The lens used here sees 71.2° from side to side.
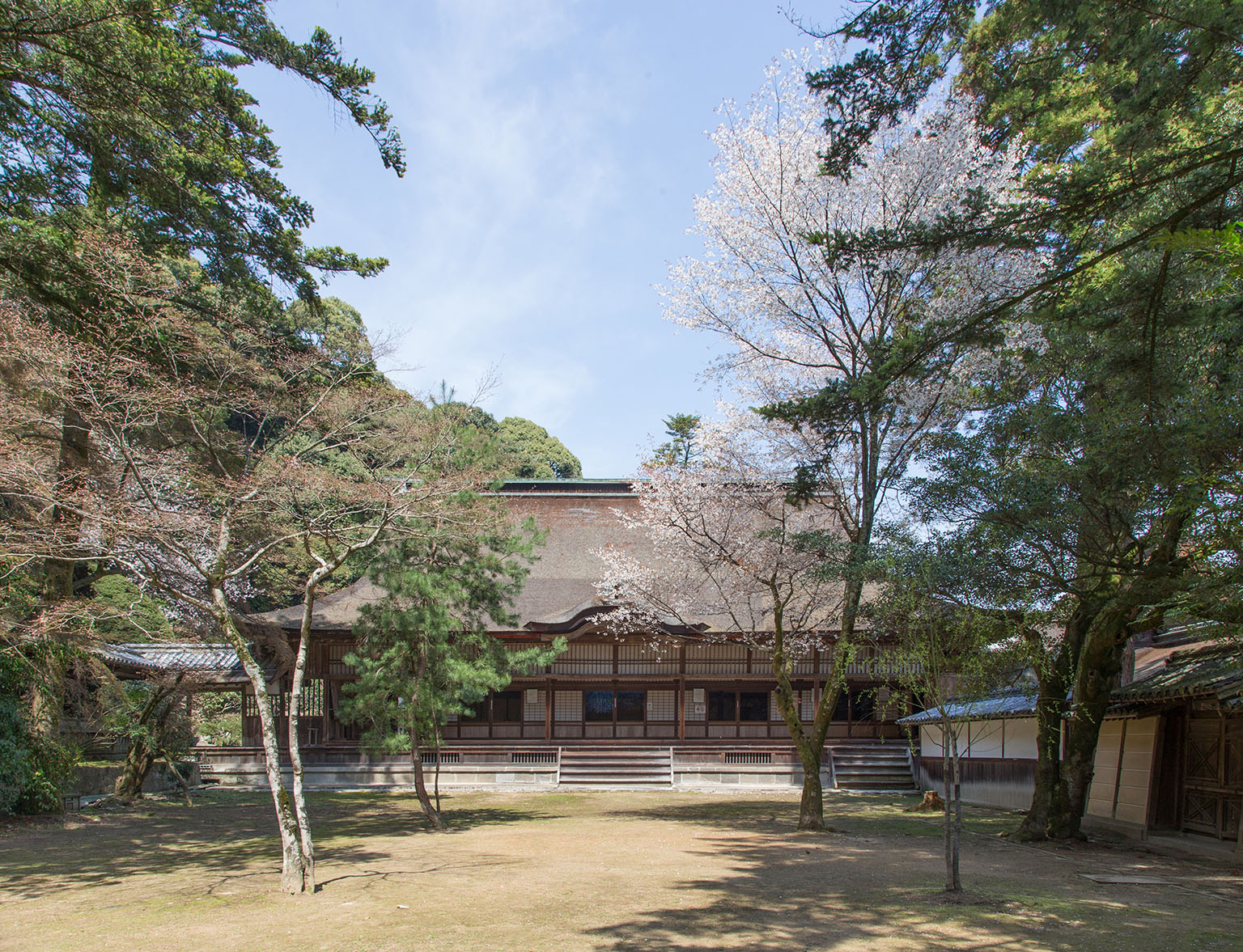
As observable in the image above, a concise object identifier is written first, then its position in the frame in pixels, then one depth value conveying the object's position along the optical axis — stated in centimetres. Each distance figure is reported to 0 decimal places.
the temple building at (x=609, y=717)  2323
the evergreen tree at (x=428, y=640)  1448
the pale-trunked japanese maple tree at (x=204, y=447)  996
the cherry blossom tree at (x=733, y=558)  1488
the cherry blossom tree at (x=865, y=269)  1401
